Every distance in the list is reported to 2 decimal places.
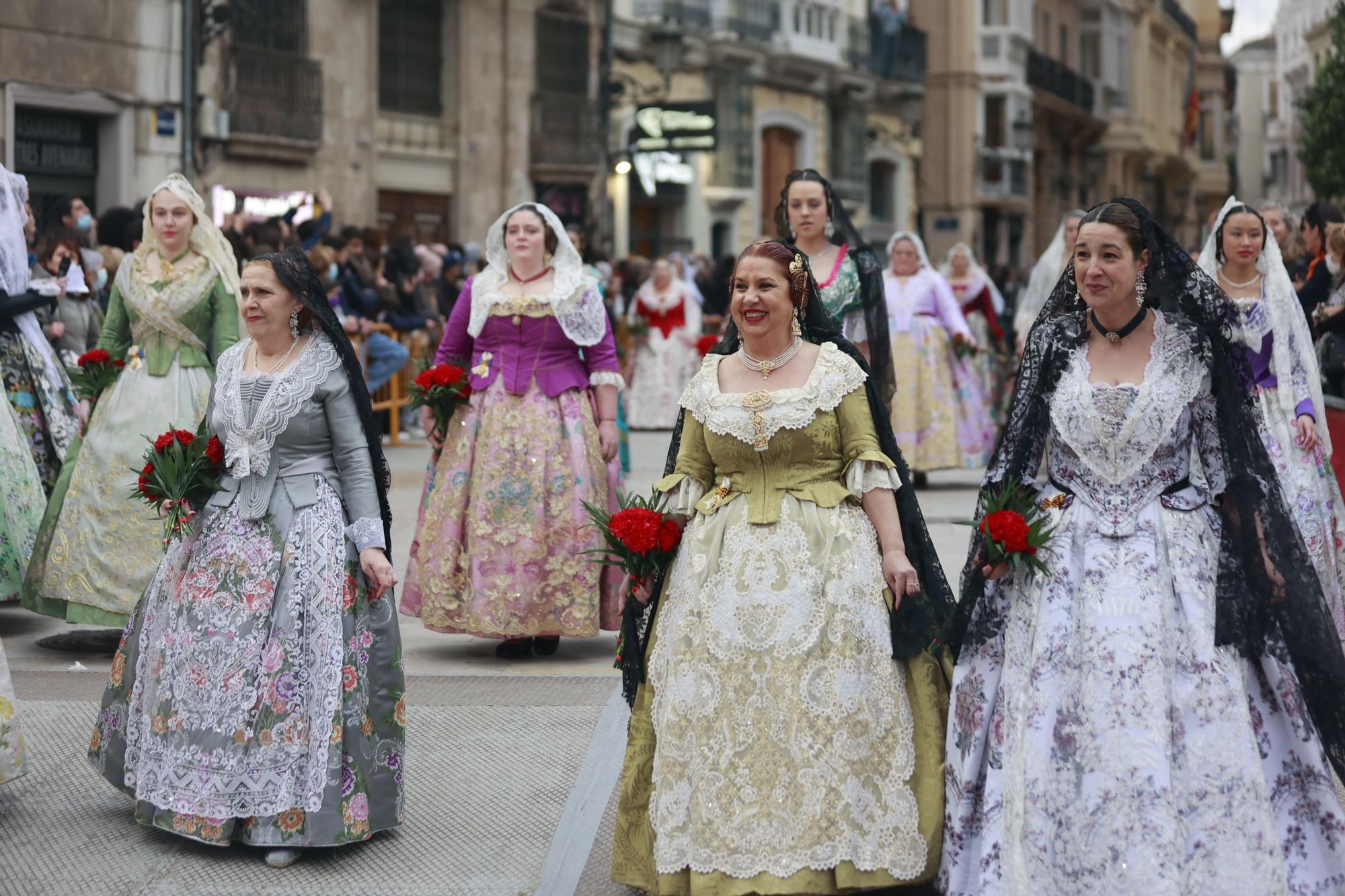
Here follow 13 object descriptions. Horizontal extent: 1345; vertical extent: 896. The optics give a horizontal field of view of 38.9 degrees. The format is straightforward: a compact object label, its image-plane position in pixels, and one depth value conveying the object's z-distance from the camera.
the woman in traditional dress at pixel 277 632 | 5.17
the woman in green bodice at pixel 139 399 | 7.61
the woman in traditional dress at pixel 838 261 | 8.05
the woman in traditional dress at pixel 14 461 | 7.97
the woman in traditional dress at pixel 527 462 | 7.72
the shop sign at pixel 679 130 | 26.28
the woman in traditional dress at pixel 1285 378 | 7.04
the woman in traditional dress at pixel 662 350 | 19.23
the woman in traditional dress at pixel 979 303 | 14.88
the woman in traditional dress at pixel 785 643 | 4.54
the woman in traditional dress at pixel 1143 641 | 4.30
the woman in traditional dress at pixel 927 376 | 13.28
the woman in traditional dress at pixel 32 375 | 8.26
